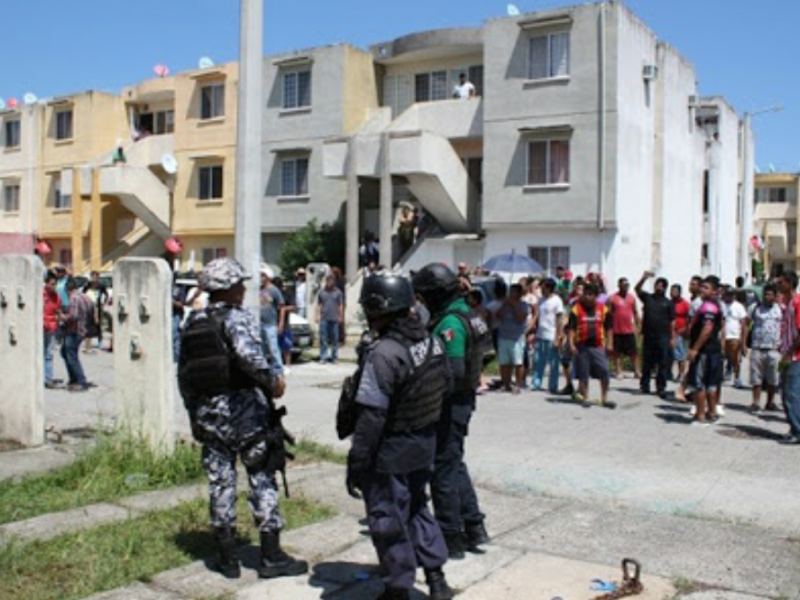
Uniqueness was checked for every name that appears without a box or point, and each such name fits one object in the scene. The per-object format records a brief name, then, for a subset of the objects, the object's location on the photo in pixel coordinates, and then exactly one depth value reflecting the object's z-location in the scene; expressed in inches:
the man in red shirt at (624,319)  583.5
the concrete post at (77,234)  1465.3
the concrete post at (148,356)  313.4
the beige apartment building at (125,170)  1332.4
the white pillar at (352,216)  1073.5
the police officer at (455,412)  221.5
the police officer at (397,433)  180.7
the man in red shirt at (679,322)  571.8
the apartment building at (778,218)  2224.4
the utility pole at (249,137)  364.2
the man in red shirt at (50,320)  531.8
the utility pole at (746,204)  1248.2
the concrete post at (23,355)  360.2
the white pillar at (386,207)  1047.0
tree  1146.7
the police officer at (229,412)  208.5
